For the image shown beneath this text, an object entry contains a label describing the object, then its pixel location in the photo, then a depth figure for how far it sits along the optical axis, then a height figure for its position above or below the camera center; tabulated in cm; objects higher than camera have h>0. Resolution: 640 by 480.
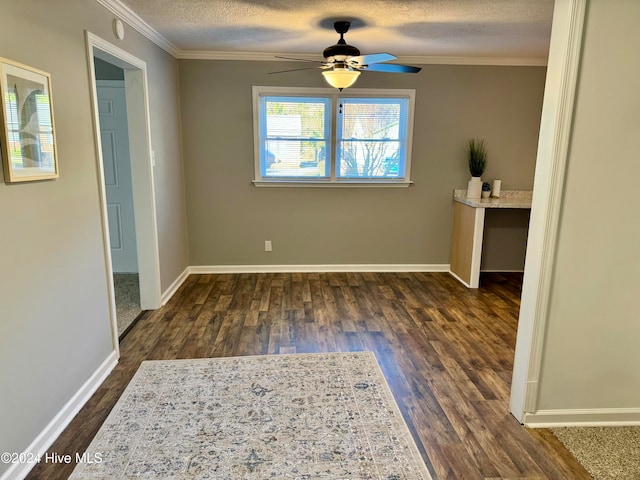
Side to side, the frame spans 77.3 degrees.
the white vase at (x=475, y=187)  451 -26
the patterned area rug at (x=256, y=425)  180 -136
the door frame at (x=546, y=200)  181 -17
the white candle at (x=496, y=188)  458 -27
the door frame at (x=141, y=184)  276 -22
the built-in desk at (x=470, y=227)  415 -69
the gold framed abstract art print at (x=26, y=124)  167 +14
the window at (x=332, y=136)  449 +29
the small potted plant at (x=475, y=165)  452 -2
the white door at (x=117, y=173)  441 -17
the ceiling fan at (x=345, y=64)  295 +72
